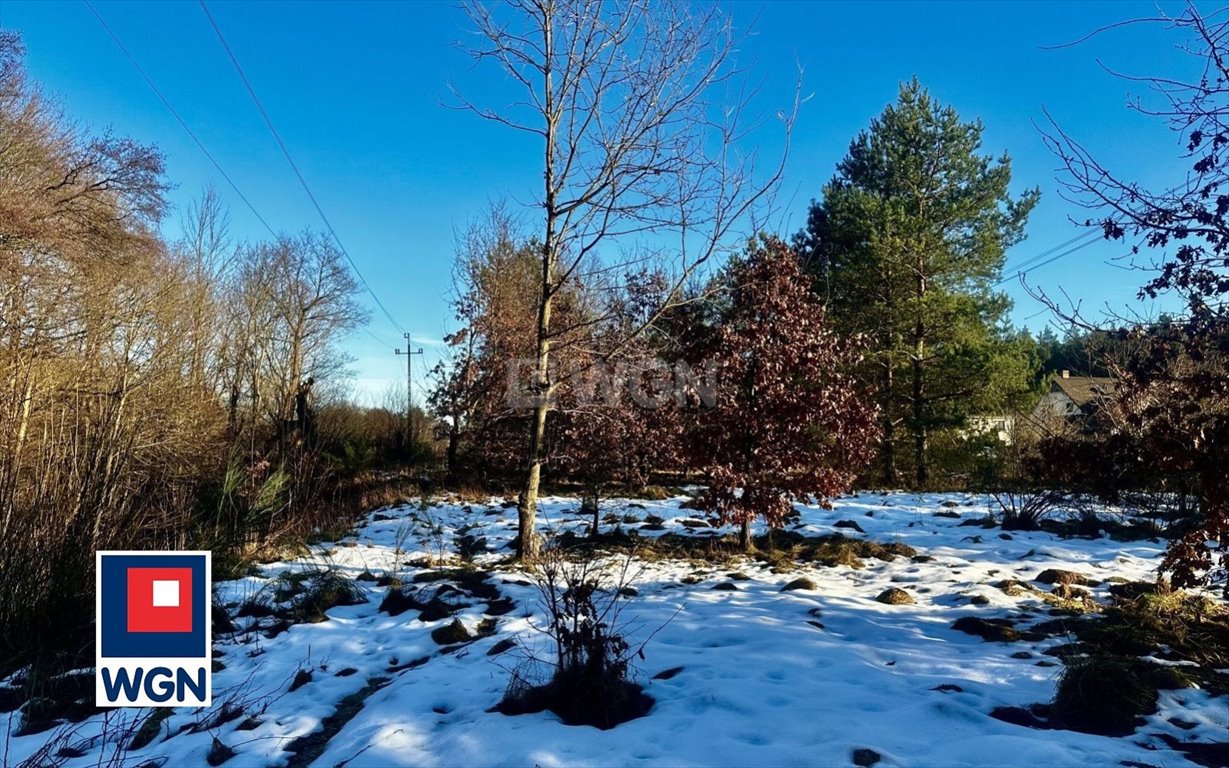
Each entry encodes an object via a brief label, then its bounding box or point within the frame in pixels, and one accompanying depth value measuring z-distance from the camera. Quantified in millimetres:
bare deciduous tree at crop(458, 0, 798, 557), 6652
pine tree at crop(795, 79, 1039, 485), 16406
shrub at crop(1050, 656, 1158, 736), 3016
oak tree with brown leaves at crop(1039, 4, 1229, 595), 3410
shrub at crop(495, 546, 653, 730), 3283
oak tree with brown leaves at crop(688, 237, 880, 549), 7000
